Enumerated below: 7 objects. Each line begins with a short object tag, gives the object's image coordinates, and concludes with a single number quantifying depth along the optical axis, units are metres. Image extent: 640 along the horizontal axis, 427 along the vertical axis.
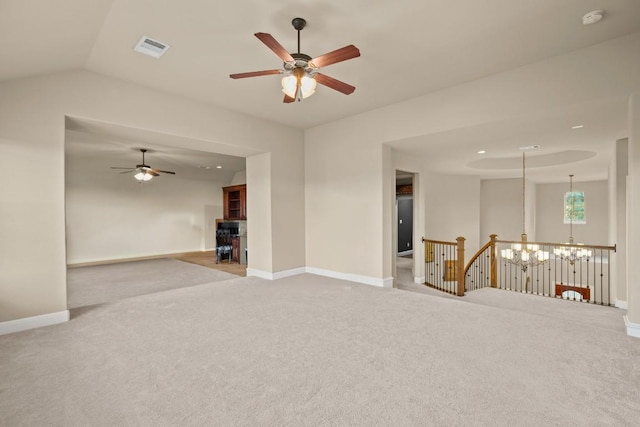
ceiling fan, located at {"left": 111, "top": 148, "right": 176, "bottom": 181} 7.20
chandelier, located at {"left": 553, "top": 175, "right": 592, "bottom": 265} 10.01
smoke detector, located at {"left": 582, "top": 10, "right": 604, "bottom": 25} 2.51
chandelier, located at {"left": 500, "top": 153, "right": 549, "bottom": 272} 6.03
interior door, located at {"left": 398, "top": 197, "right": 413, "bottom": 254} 12.60
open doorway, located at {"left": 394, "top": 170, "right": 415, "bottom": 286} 7.59
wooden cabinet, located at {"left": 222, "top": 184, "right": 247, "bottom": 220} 8.74
